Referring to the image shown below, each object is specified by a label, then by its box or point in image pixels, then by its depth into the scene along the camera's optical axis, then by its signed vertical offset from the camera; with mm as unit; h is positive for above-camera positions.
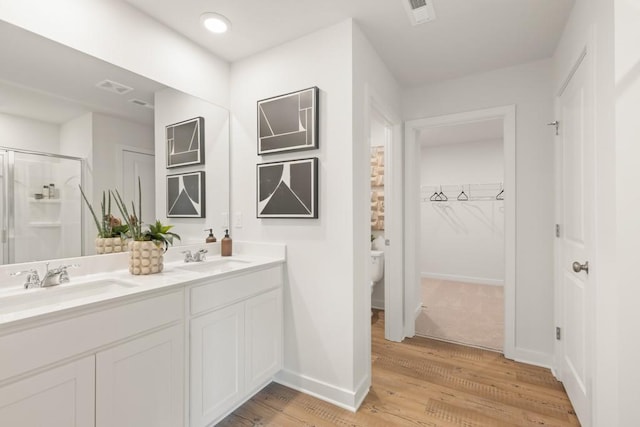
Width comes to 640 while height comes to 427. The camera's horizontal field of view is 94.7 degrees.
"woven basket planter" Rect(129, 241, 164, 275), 1660 -251
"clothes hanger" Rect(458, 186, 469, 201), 5219 +279
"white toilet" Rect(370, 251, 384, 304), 3527 -632
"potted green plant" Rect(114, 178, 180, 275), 1662 -163
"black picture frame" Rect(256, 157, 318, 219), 1992 +170
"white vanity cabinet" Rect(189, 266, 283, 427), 1552 -763
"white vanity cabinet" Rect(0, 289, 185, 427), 987 -600
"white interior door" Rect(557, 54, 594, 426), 1589 -163
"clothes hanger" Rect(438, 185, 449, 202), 5397 +273
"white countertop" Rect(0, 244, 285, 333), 1055 -344
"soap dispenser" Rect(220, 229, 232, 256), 2314 -260
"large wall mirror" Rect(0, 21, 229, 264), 1402 +405
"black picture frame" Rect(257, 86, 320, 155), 1988 +644
